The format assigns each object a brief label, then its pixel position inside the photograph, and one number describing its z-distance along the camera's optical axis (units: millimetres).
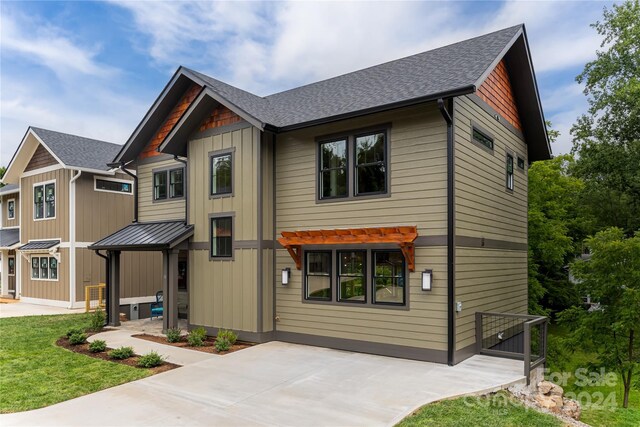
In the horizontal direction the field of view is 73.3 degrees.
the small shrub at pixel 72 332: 10664
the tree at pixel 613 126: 18109
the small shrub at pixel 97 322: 12359
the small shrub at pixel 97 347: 9480
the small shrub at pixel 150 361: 8234
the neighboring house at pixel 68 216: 17469
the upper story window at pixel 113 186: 18312
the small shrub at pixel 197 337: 10023
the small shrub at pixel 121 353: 8867
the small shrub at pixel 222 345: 9531
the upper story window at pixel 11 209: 23250
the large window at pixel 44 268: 18359
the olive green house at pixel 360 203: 8492
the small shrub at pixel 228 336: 10086
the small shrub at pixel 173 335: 10453
